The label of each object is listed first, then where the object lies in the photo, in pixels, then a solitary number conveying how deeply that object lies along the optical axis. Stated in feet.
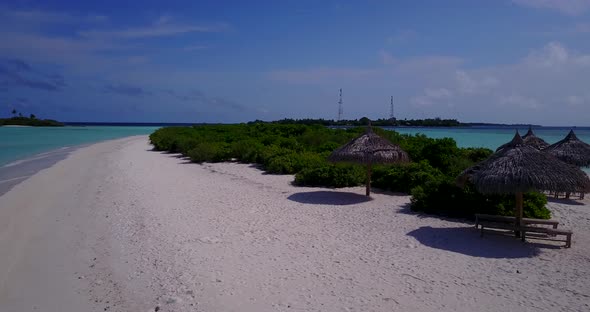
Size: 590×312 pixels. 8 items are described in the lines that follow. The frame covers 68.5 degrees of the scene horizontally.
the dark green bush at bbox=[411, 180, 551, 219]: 27.76
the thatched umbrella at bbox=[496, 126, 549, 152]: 48.68
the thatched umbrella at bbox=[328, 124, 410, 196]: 35.65
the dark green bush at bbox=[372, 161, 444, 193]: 37.76
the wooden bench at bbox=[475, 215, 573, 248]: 22.95
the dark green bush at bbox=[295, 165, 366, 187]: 42.24
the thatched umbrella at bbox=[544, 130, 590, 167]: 43.52
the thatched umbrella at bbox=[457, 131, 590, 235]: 22.50
